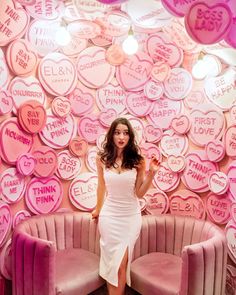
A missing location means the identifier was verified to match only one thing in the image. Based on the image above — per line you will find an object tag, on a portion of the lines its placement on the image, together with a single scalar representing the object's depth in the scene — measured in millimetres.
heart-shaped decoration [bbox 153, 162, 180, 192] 2634
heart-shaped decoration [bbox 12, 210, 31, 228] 2335
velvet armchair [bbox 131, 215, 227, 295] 1955
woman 2172
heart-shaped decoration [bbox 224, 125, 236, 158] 2350
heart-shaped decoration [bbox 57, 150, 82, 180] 2503
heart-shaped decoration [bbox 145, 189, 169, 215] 2667
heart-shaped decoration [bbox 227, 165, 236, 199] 2315
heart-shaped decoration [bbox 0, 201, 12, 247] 2244
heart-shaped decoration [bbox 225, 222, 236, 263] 2330
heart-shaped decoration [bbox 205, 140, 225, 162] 2416
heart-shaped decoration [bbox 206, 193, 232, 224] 2392
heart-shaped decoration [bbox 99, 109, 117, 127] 2575
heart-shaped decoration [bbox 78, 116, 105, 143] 2542
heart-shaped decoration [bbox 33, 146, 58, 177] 2393
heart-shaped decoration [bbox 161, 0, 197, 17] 1735
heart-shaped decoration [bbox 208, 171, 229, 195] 2374
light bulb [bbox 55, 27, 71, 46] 2364
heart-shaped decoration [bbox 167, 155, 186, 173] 2592
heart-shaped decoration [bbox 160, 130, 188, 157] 2595
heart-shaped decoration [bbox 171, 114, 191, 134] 2565
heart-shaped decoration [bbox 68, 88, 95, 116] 2507
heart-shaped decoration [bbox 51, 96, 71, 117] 2432
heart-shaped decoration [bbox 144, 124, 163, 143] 2638
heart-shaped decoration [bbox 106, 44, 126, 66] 2552
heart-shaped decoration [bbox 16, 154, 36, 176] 2291
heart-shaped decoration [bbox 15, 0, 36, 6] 1887
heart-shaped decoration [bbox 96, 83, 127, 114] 2577
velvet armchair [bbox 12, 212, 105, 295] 1968
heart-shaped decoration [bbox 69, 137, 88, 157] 2528
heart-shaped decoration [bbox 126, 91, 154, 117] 2617
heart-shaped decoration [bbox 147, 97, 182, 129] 2609
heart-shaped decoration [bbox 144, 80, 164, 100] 2600
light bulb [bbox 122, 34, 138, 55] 2432
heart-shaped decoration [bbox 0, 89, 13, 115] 2191
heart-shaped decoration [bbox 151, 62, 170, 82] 2583
